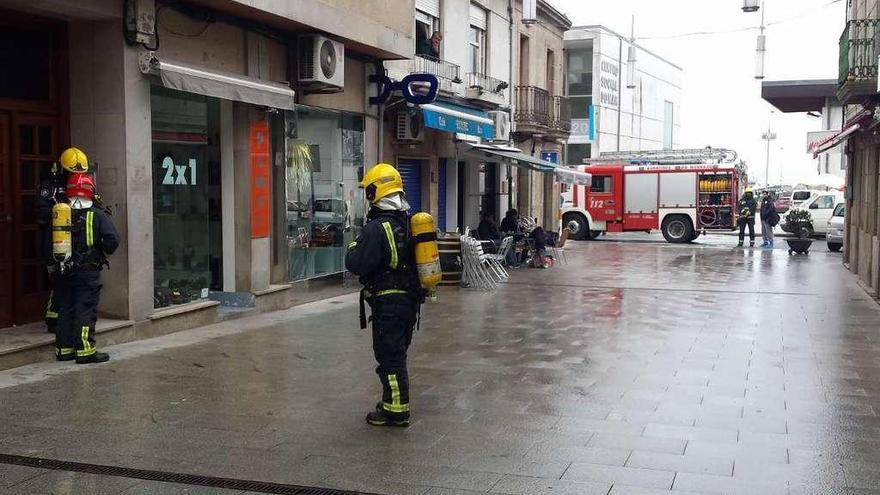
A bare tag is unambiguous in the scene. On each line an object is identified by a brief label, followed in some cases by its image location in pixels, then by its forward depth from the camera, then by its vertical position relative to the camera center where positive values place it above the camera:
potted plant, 22.33 -0.66
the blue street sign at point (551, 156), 25.68 +1.38
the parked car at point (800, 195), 41.91 +0.41
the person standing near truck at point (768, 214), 24.48 -0.29
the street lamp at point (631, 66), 29.27 +4.63
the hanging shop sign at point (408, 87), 14.39 +1.90
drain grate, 4.73 -1.53
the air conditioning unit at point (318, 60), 11.73 +1.92
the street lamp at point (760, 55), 18.58 +3.15
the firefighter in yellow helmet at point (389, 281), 5.89 -0.53
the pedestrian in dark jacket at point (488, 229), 18.77 -0.56
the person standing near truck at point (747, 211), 25.56 -0.22
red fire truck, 28.31 +0.27
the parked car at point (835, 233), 23.84 -0.79
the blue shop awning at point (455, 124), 15.04 +1.43
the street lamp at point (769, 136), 68.25 +5.28
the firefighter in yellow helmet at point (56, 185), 7.69 +0.15
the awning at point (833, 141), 15.68 +1.25
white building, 42.69 +5.73
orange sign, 11.22 +0.30
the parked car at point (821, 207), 29.58 -0.12
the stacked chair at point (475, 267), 14.62 -1.07
